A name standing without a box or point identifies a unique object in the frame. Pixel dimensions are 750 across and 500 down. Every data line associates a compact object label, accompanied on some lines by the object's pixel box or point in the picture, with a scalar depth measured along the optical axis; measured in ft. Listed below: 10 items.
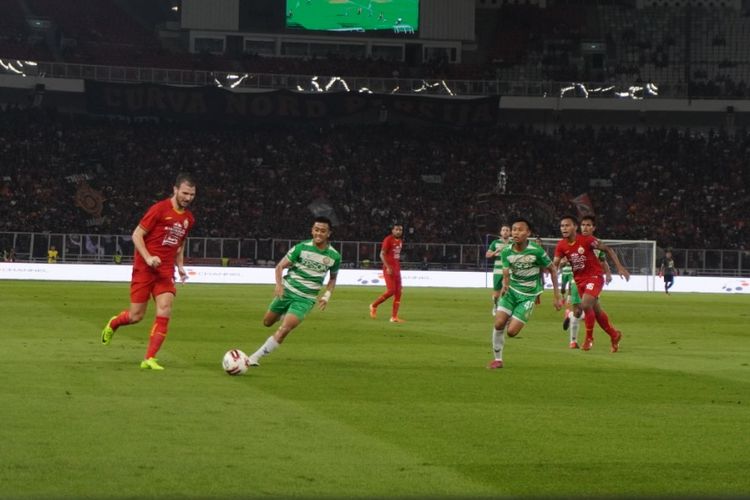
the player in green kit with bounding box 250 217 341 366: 55.88
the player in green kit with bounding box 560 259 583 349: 75.41
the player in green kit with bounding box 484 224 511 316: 97.14
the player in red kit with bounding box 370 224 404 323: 101.24
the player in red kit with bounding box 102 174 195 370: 52.19
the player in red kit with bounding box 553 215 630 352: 73.15
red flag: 214.90
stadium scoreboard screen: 251.19
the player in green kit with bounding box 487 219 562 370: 59.41
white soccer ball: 51.19
